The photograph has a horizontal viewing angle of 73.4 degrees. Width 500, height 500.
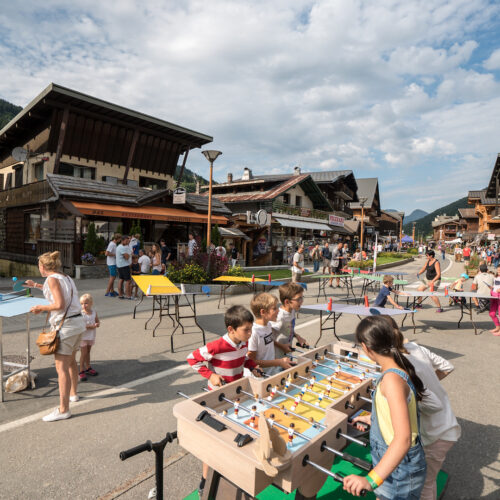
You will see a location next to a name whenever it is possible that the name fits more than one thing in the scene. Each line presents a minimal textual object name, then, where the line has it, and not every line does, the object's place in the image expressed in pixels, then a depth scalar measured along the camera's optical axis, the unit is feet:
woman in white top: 12.03
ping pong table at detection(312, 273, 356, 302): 38.73
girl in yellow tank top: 5.44
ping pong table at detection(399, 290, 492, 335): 25.65
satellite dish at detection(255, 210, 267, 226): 76.97
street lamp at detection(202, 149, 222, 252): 43.91
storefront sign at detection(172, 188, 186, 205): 61.96
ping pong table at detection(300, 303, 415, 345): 17.88
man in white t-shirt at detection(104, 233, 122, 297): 35.50
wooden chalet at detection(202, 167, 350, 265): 84.49
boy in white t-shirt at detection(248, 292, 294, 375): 11.03
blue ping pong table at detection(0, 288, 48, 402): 12.33
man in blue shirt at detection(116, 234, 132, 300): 33.70
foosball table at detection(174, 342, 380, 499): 5.61
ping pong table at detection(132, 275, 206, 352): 20.66
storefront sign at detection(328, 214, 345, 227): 113.64
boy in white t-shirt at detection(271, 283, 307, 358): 13.08
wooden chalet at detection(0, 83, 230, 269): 53.88
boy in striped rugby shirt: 9.32
